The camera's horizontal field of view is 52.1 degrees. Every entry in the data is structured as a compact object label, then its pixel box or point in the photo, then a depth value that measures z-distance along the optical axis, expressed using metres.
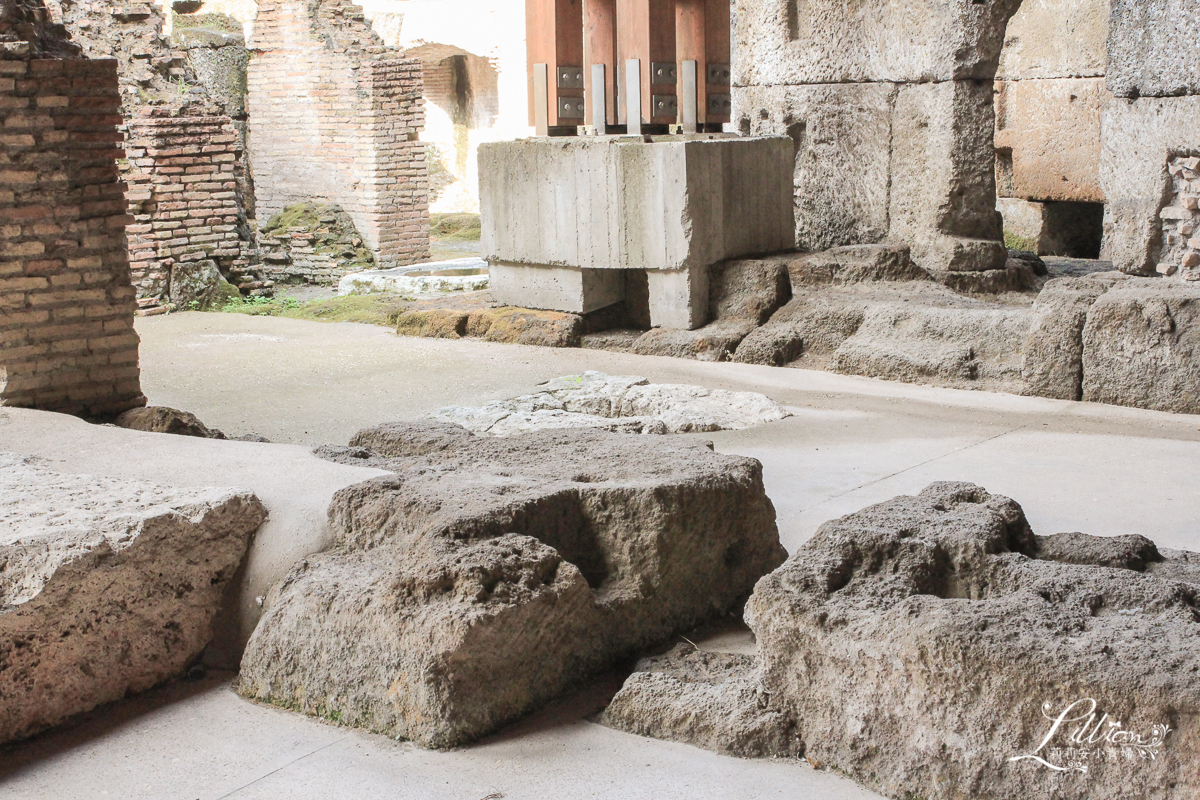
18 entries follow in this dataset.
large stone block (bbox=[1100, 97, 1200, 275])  6.17
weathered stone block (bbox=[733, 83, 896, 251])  8.16
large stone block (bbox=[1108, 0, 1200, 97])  6.00
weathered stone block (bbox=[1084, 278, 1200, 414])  5.60
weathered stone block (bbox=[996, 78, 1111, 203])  10.05
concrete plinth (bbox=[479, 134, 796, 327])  7.25
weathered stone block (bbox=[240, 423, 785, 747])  2.78
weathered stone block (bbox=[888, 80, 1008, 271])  7.66
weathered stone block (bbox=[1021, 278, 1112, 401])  5.93
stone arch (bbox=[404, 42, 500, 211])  20.39
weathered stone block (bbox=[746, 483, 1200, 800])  2.19
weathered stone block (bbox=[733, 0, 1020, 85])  7.49
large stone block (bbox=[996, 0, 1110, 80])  9.92
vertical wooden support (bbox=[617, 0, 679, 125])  7.60
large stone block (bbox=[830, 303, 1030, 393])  6.32
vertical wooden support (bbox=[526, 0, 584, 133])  7.96
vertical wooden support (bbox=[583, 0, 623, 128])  7.91
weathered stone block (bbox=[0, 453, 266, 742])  2.92
